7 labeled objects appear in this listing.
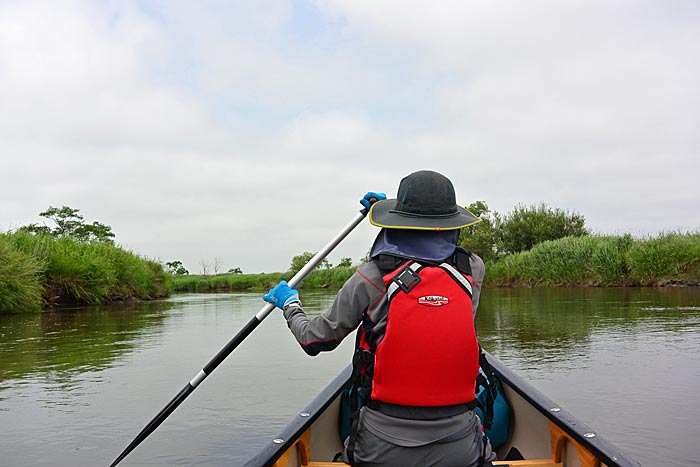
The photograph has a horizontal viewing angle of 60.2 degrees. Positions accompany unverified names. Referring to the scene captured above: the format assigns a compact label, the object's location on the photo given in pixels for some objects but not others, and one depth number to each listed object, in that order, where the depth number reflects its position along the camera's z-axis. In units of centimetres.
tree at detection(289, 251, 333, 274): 3968
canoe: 240
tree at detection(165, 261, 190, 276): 5246
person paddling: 195
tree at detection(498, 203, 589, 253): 3200
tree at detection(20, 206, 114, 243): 3644
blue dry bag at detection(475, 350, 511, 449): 324
